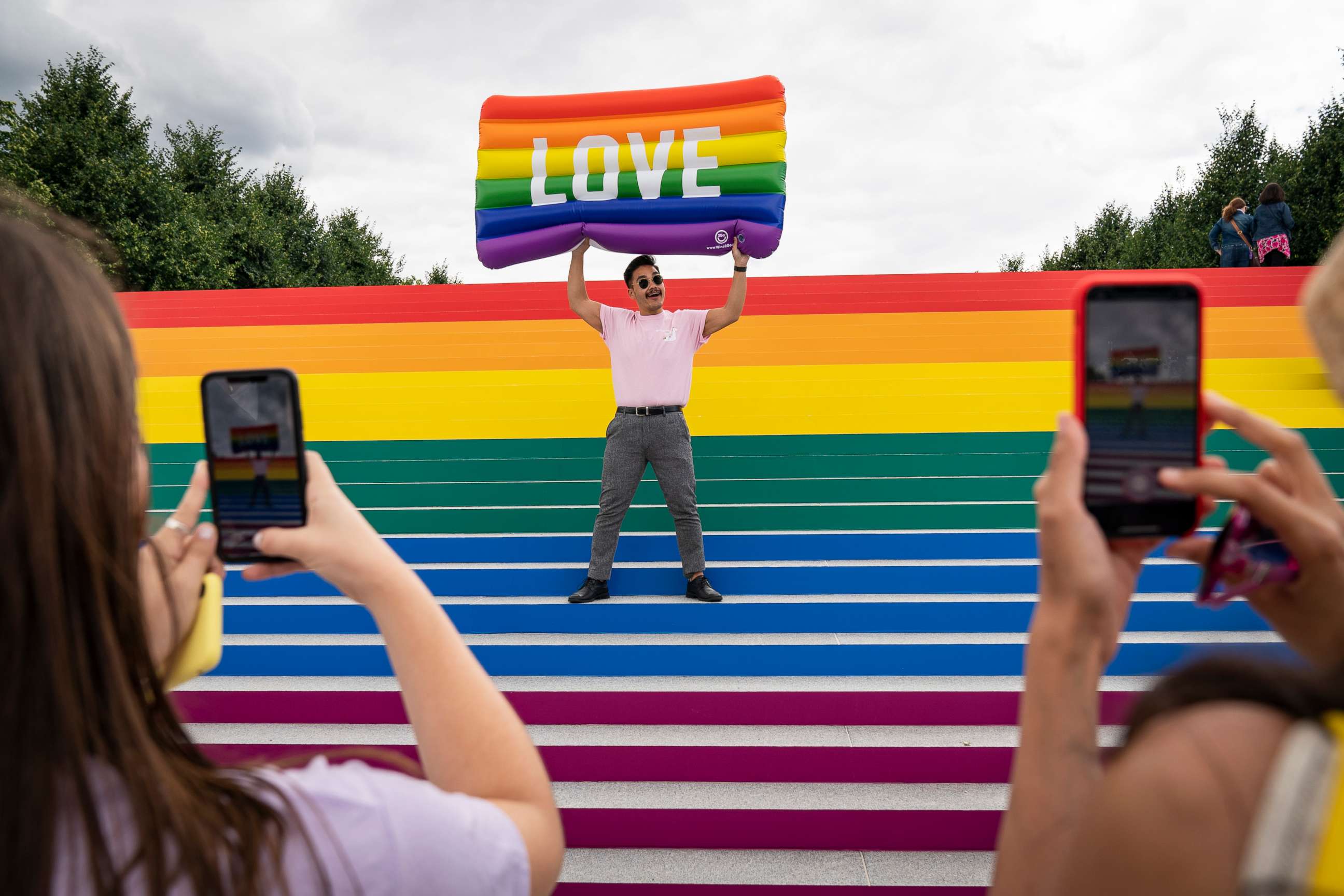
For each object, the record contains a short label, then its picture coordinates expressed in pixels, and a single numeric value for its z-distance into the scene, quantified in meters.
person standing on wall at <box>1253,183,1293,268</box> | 9.78
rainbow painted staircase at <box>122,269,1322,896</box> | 2.44
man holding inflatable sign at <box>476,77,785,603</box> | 4.05
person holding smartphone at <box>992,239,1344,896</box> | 0.40
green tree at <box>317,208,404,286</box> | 29.44
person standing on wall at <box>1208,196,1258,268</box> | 10.30
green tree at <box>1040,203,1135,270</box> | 32.25
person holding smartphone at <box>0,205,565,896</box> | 0.50
